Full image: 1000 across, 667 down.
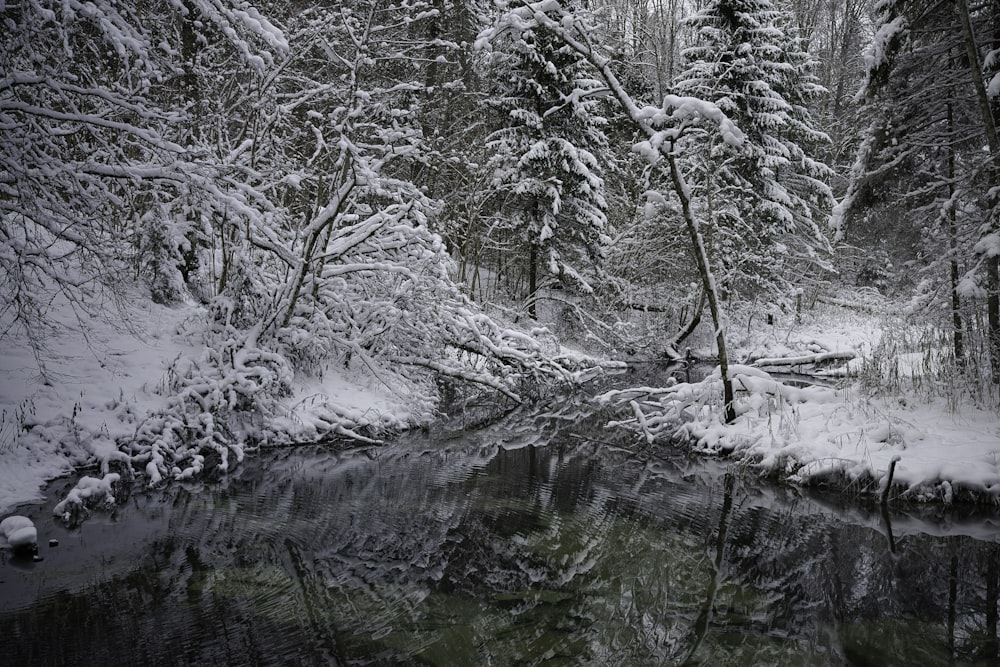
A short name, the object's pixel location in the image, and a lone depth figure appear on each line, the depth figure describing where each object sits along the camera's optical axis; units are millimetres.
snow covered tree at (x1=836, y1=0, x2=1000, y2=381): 7609
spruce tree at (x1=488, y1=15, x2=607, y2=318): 17156
